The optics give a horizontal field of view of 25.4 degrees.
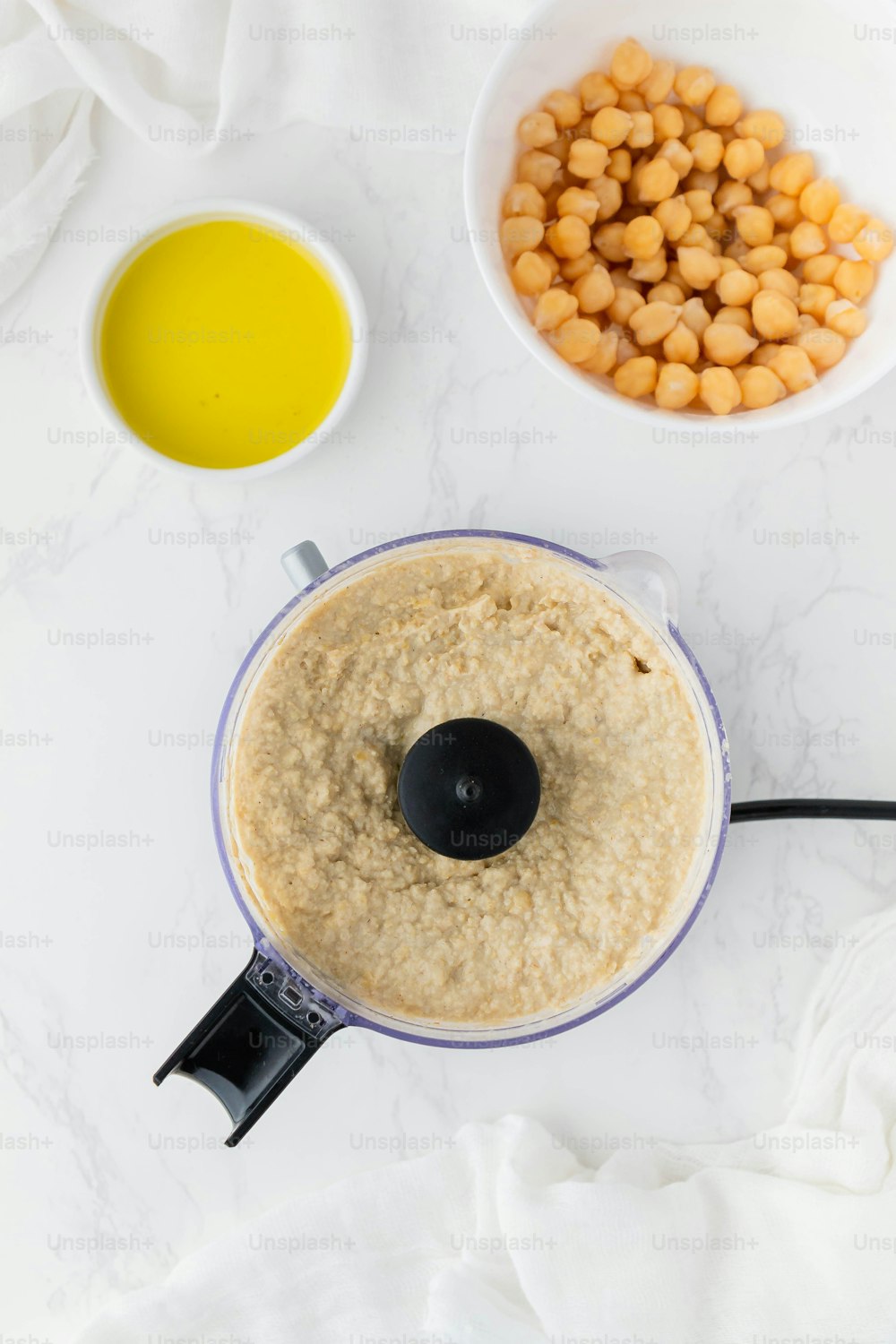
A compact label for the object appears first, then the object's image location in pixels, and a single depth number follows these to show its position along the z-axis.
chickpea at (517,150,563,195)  0.63
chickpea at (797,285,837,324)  0.63
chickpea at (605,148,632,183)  0.63
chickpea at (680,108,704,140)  0.64
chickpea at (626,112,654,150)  0.62
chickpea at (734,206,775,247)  0.63
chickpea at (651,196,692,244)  0.63
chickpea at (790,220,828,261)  0.63
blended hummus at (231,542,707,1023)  0.60
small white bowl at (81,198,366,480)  0.63
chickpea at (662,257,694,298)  0.64
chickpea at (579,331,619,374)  0.63
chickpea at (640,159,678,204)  0.62
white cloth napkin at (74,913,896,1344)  0.64
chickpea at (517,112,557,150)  0.62
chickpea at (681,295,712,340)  0.63
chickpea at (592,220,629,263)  0.63
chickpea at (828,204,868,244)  0.62
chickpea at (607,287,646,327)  0.63
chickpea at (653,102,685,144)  0.63
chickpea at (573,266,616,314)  0.62
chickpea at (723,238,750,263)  0.64
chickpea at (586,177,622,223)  0.63
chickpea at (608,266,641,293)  0.64
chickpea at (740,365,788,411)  0.62
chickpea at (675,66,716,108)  0.63
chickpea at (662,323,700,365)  0.62
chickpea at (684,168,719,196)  0.64
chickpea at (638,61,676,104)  0.63
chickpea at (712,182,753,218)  0.64
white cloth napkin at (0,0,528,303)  0.64
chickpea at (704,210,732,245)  0.64
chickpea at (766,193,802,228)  0.64
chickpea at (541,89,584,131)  0.63
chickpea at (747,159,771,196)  0.64
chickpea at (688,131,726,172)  0.63
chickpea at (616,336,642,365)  0.64
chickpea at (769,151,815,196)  0.63
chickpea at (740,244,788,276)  0.63
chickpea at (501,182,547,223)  0.63
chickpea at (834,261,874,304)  0.62
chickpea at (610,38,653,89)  0.62
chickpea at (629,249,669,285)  0.63
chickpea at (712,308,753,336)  0.63
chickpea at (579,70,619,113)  0.63
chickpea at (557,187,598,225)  0.62
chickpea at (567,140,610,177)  0.62
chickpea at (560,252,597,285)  0.63
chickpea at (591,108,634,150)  0.62
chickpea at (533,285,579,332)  0.62
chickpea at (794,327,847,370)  0.62
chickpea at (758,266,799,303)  0.63
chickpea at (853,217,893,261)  0.62
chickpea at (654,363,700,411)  0.62
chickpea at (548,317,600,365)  0.62
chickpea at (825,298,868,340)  0.62
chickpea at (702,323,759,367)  0.62
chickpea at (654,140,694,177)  0.63
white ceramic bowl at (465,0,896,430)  0.61
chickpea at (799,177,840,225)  0.63
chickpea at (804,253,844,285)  0.63
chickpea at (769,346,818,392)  0.62
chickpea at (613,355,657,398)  0.62
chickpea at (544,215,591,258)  0.62
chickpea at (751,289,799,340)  0.62
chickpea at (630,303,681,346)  0.62
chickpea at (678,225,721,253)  0.63
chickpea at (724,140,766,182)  0.63
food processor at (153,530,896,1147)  0.57
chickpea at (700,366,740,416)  0.62
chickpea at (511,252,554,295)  0.62
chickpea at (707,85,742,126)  0.63
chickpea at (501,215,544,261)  0.62
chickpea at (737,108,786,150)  0.63
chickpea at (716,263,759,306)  0.63
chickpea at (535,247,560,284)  0.63
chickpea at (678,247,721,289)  0.63
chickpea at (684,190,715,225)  0.63
